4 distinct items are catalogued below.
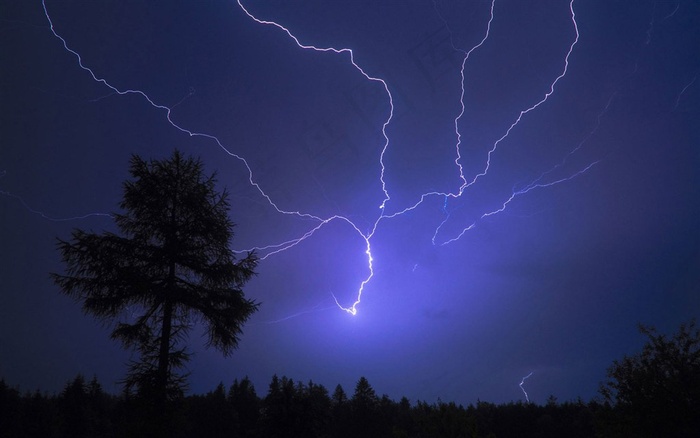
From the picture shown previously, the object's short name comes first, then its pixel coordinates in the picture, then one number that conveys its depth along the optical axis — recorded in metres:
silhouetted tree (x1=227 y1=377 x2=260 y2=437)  59.58
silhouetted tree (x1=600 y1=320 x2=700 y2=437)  9.90
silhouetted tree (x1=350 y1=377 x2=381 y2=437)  43.12
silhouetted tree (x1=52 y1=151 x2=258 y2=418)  7.68
